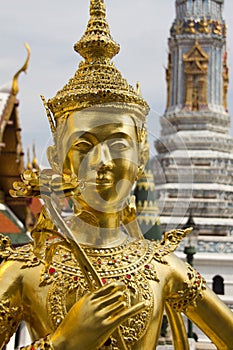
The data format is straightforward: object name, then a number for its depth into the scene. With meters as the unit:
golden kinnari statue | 1.93
